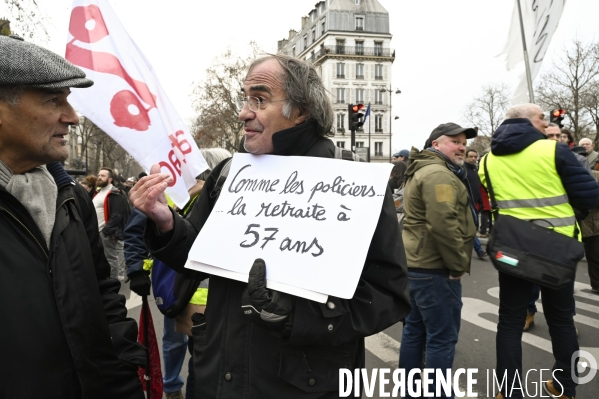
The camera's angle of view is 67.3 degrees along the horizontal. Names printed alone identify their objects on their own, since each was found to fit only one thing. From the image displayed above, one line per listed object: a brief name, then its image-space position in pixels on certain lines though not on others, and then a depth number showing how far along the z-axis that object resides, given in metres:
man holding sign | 1.45
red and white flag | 2.14
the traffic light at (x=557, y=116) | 13.37
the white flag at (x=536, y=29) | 5.34
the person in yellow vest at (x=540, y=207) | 3.01
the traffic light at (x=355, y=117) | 14.19
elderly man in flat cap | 1.41
